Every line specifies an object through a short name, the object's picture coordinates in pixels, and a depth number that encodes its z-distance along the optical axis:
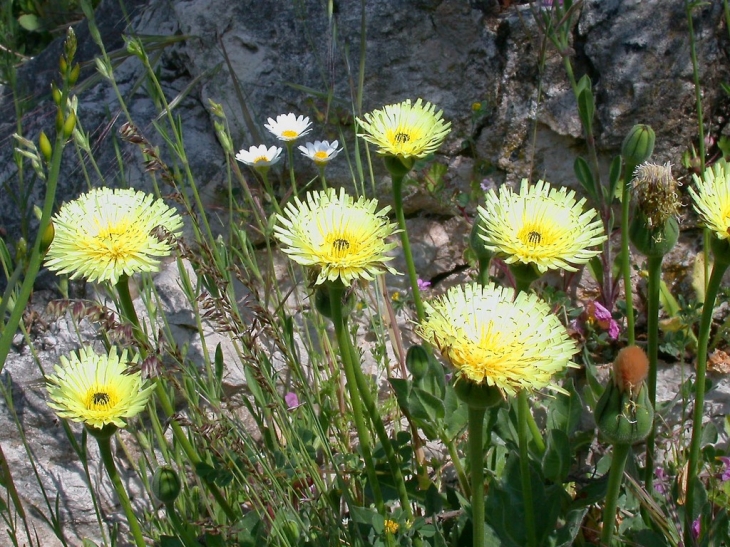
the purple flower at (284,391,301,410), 0.45
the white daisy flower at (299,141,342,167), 0.42
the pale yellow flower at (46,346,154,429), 0.30
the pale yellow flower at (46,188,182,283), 0.32
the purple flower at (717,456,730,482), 0.39
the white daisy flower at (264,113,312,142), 0.46
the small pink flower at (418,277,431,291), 0.52
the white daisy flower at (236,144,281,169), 0.43
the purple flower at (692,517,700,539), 0.37
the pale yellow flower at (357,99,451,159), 0.34
